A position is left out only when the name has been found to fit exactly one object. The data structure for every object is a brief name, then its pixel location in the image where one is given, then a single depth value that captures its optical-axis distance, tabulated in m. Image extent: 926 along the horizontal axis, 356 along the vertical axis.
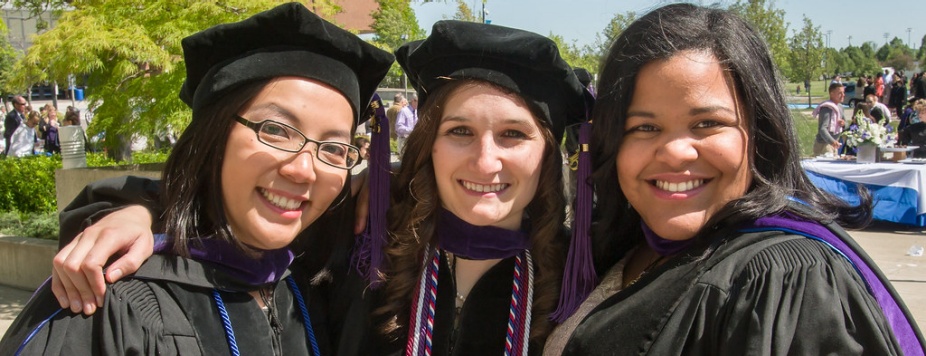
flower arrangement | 8.34
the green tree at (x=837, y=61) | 29.58
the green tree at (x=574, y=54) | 18.12
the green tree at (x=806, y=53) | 25.95
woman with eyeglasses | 1.82
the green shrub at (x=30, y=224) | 6.12
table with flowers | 8.00
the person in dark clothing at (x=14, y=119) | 13.03
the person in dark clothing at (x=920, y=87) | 17.88
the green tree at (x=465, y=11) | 13.92
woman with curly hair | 2.09
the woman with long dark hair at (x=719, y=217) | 1.42
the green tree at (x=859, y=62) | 49.09
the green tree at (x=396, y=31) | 21.94
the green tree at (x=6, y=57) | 25.75
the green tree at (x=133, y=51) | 4.64
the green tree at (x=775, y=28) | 20.43
